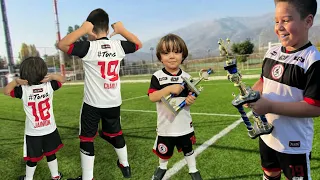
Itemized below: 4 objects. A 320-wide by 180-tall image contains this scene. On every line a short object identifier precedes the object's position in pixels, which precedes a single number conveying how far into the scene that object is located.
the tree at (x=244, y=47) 49.47
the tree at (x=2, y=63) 53.07
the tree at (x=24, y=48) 78.21
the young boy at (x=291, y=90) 1.81
